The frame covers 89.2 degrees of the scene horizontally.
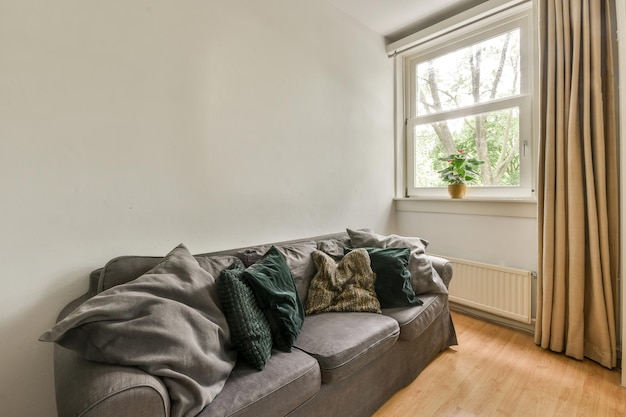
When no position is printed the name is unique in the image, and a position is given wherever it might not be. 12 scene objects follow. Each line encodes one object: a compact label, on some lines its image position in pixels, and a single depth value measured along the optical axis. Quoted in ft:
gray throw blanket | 3.10
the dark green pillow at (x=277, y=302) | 4.64
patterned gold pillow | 5.94
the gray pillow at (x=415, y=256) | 6.73
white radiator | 7.97
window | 8.43
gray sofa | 2.84
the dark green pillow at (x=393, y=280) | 6.17
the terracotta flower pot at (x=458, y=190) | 9.34
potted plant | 9.11
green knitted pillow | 4.13
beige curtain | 6.49
